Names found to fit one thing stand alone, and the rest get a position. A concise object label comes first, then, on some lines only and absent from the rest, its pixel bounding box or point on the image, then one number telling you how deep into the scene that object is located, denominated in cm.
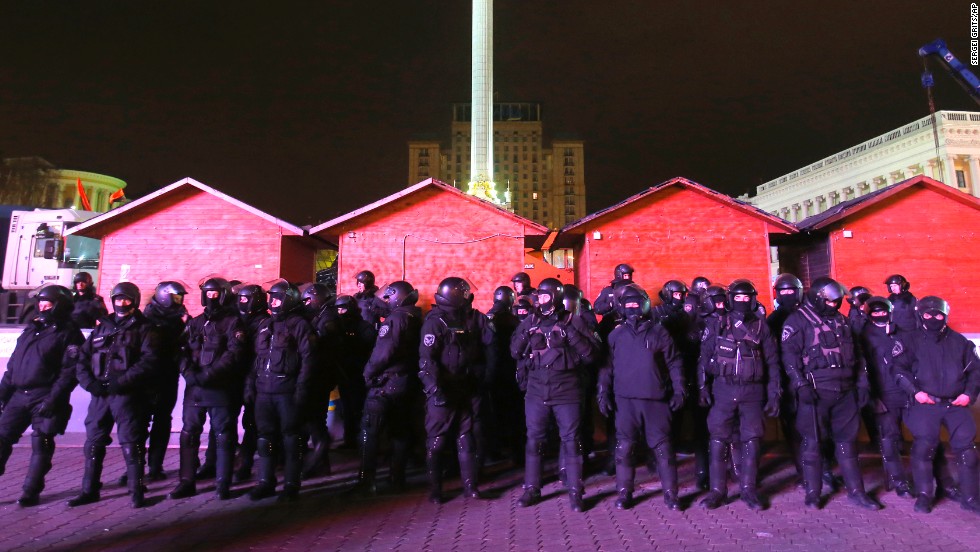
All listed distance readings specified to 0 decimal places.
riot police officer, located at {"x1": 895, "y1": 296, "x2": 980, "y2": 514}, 564
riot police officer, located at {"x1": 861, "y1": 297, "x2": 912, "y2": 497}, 620
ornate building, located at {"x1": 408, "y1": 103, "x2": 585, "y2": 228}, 11700
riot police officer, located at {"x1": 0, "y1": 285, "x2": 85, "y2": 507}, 604
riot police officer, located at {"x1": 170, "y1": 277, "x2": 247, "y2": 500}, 619
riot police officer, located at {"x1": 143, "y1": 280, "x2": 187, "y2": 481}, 682
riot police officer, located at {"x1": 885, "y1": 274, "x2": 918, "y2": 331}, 825
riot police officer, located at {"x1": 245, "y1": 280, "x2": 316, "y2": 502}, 611
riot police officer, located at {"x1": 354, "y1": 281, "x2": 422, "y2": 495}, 621
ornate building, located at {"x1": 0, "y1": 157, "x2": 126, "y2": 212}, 5306
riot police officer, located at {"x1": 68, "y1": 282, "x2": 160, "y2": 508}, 596
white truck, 1792
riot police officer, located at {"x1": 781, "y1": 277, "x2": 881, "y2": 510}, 575
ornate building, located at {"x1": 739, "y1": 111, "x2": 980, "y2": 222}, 4566
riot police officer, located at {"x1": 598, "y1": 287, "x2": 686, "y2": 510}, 580
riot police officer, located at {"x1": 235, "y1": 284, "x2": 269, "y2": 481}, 646
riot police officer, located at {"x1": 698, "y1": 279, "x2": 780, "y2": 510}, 577
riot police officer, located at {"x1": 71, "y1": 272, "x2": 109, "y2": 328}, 1038
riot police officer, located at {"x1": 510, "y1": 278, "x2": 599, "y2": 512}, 590
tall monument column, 5438
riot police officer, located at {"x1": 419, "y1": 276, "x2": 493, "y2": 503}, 609
